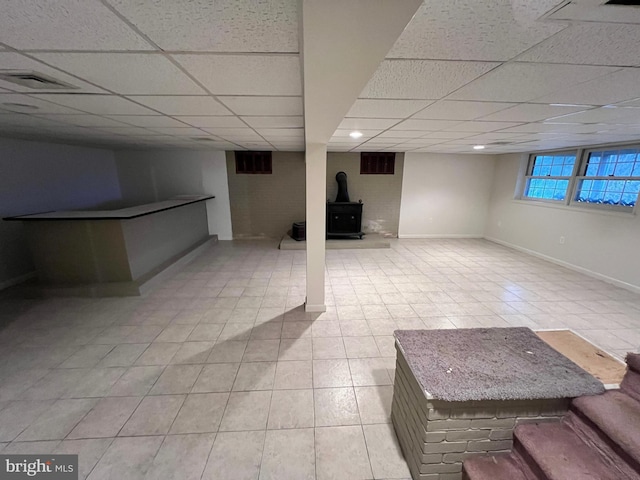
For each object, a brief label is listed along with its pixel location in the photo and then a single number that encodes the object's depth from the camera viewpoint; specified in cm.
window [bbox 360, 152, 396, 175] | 649
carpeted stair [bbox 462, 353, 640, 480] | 115
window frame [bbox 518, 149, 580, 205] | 478
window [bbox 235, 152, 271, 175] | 624
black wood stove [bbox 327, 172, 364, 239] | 621
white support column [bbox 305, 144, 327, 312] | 282
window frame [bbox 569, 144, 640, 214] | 396
